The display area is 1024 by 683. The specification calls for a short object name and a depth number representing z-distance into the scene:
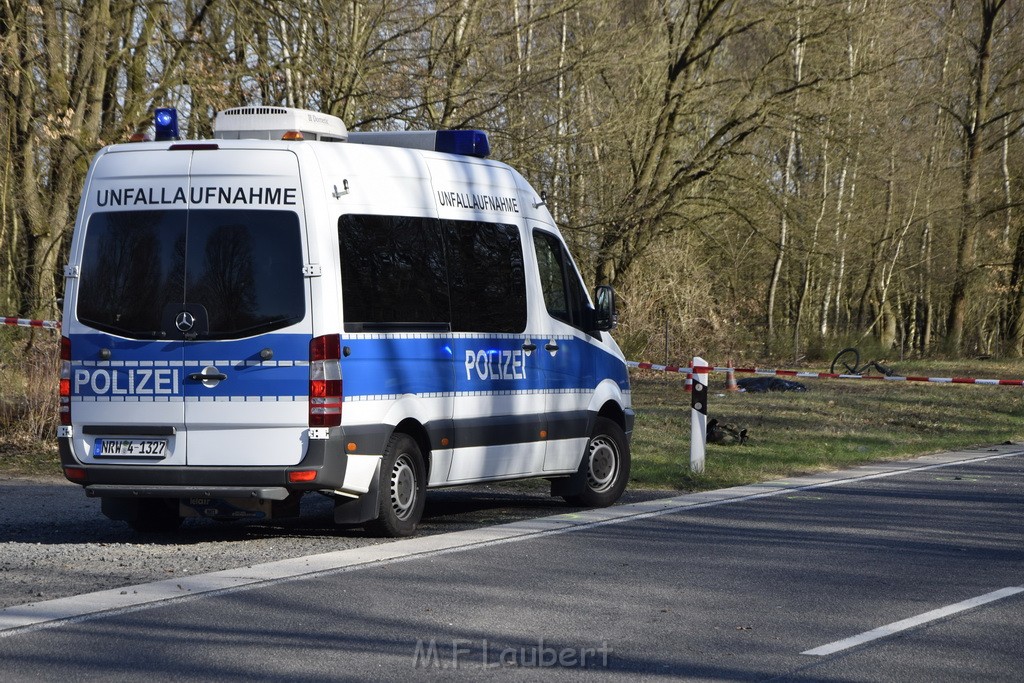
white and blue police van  16.92
